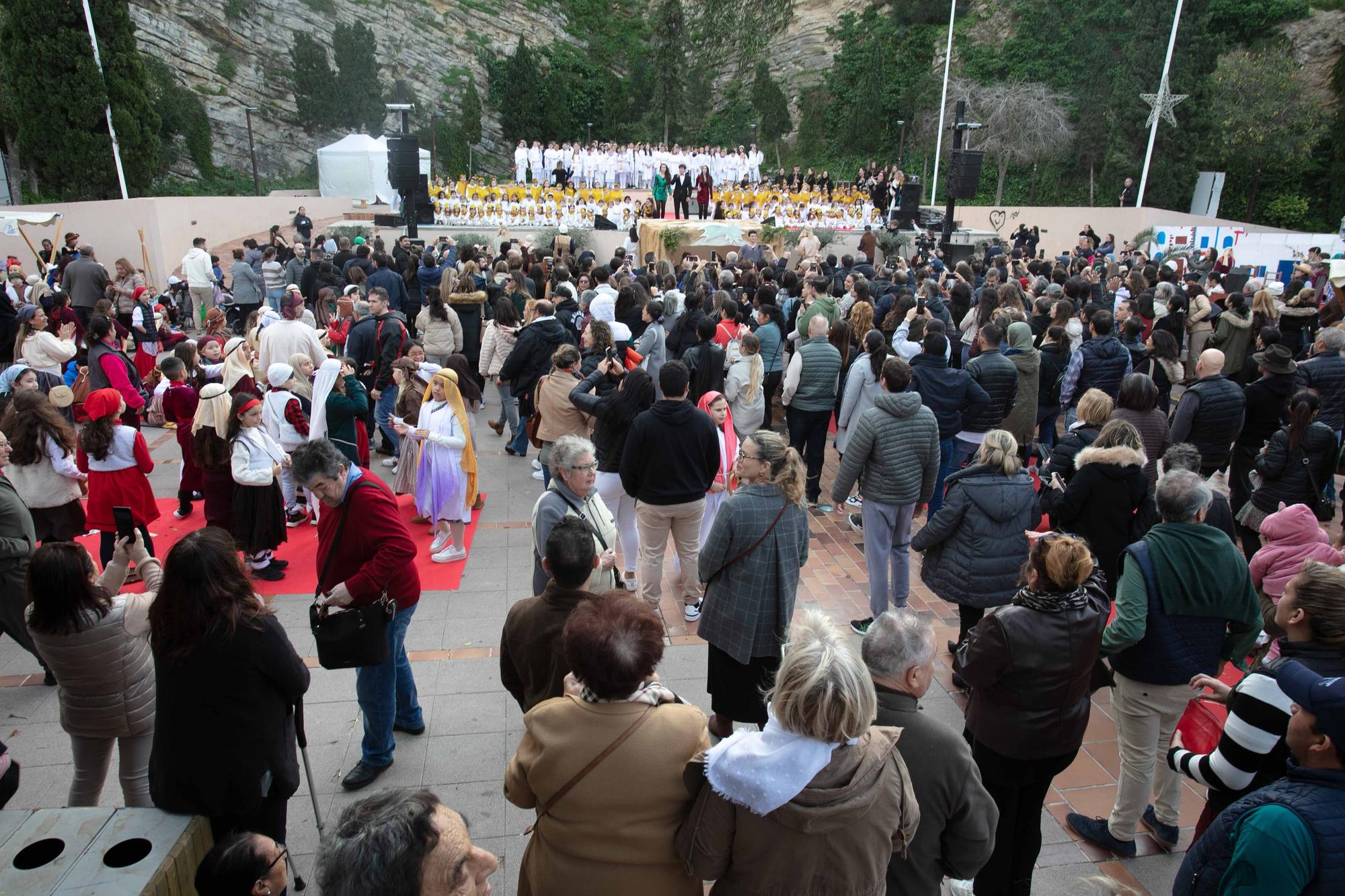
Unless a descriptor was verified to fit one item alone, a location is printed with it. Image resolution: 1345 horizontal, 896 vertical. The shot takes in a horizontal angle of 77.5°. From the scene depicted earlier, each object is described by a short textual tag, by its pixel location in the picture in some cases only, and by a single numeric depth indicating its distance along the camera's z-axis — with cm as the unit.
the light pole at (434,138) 3431
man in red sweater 362
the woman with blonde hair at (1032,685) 315
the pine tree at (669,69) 4041
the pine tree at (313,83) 3653
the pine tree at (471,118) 3691
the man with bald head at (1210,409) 615
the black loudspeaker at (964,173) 1706
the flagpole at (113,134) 1900
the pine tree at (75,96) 2017
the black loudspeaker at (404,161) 1692
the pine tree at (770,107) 4006
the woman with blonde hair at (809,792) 205
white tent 2944
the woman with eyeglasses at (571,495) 400
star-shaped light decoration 2566
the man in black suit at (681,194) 2356
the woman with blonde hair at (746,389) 713
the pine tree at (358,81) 3672
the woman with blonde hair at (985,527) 443
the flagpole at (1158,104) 2503
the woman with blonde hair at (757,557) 391
